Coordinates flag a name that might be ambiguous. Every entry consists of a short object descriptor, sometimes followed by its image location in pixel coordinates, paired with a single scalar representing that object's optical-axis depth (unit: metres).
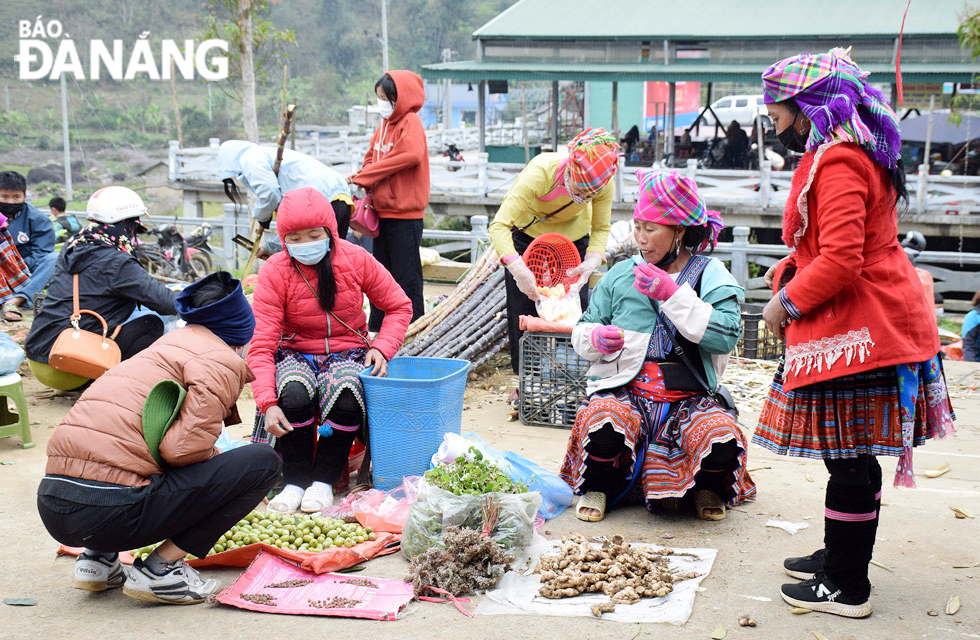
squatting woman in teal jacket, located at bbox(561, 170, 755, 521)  3.81
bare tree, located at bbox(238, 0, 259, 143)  12.52
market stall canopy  18.56
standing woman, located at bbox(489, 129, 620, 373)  5.14
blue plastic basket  4.13
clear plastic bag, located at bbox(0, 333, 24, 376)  5.09
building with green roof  18.56
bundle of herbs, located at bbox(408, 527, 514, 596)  3.24
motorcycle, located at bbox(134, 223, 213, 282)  12.25
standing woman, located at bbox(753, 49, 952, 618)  2.80
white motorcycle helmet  5.61
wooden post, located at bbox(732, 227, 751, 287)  12.01
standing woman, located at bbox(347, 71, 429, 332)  6.27
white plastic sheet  3.04
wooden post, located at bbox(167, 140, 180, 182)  20.75
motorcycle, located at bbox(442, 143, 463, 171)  23.19
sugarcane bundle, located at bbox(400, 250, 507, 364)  6.43
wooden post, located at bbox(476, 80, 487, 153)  21.16
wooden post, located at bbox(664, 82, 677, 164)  19.86
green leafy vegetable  3.54
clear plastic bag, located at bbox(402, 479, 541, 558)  3.46
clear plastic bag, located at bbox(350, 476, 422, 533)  3.92
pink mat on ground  3.10
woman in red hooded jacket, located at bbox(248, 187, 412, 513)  4.13
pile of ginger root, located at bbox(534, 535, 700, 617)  3.19
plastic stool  5.10
